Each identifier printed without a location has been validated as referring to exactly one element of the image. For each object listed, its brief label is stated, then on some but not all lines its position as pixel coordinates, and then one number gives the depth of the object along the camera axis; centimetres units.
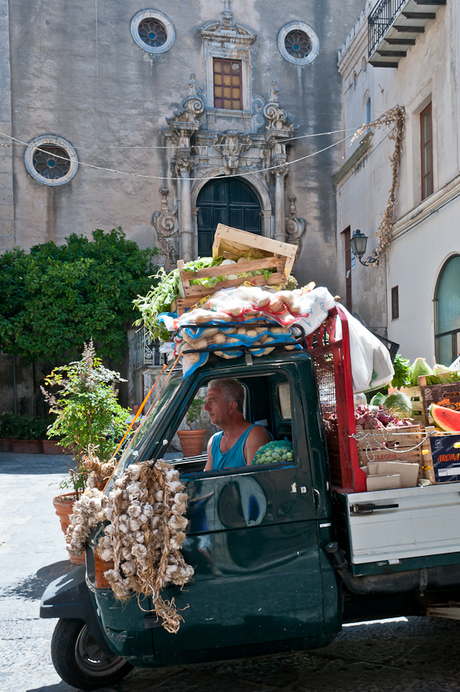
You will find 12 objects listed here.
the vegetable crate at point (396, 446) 347
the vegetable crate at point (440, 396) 402
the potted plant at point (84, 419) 606
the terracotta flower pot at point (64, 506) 604
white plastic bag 338
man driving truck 361
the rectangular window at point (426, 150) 1287
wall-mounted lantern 1362
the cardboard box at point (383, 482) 334
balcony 1180
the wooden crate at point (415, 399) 436
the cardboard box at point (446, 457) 346
